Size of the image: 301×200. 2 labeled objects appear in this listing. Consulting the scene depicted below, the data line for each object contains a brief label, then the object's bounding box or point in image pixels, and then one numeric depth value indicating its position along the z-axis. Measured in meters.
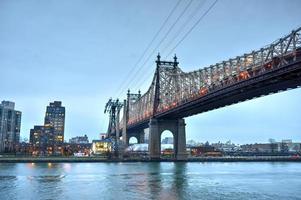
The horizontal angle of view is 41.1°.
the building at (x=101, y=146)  170.65
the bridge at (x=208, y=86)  58.60
